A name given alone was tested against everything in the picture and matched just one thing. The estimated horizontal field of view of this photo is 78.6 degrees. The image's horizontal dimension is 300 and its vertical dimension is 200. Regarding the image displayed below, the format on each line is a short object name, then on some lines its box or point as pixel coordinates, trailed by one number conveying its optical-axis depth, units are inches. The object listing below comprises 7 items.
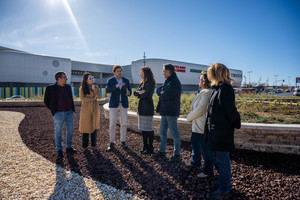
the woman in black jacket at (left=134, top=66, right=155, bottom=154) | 151.0
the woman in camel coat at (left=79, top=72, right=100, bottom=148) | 171.0
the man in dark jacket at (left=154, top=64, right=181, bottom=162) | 136.1
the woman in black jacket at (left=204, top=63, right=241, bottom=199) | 85.7
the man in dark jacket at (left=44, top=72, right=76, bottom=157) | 151.6
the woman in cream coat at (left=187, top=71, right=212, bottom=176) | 109.2
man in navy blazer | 169.3
